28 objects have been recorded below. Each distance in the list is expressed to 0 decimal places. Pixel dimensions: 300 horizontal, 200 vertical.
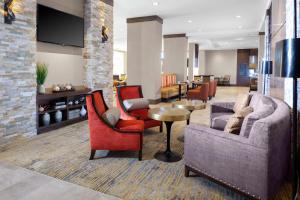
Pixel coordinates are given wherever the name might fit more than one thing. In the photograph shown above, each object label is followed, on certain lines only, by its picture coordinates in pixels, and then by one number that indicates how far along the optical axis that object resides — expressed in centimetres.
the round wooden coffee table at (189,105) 397
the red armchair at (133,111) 414
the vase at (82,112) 544
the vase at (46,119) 446
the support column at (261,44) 1059
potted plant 438
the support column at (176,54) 1107
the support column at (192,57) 1399
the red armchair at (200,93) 847
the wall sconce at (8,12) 361
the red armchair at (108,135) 302
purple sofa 193
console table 440
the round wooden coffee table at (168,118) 301
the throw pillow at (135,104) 425
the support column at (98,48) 555
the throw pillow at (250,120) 212
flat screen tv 445
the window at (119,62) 1833
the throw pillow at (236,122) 238
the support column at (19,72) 365
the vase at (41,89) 441
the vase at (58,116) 474
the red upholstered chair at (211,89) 951
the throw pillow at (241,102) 392
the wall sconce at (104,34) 590
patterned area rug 233
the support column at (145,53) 805
